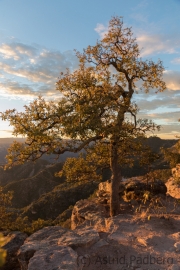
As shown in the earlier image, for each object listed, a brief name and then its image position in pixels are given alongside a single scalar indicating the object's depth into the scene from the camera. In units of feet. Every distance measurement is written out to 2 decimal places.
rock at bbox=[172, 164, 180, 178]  62.78
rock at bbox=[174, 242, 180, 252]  31.41
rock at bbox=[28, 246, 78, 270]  25.55
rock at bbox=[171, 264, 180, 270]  27.03
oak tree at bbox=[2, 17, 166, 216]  42.98
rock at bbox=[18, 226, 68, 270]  30.68
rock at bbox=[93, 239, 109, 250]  32.94
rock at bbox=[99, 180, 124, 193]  66.62
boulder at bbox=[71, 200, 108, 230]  51.18
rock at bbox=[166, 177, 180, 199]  63.55
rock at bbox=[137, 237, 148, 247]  33.80
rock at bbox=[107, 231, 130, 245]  35.40
